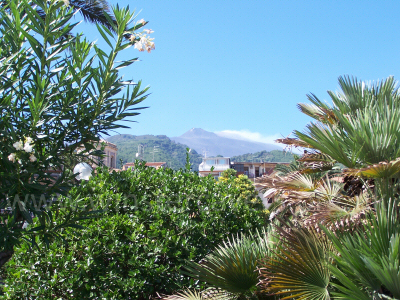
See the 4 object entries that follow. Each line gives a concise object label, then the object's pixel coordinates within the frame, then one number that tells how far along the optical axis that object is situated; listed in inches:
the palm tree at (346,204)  98.5
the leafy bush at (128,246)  142.7
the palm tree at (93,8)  393.4
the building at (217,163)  3053.6
